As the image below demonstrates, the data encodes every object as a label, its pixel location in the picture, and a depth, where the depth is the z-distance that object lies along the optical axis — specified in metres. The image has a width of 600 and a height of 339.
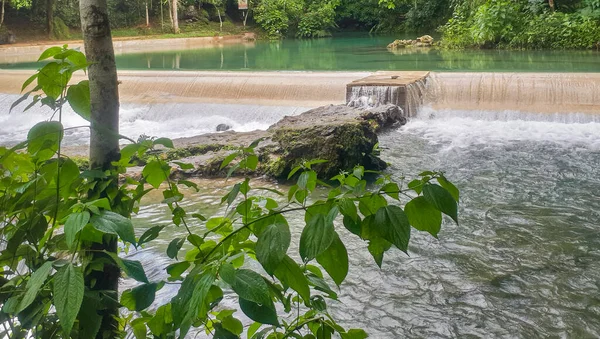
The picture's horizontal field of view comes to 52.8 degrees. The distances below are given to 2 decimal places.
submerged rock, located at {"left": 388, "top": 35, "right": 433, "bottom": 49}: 21.00
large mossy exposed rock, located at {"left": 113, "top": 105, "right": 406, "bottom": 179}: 6.43
